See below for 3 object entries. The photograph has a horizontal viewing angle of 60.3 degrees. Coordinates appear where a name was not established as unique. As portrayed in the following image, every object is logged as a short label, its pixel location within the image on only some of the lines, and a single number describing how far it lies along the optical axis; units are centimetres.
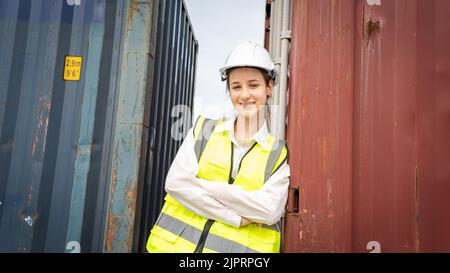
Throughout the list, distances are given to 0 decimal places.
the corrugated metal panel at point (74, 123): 308
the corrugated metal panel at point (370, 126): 188
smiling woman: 181
